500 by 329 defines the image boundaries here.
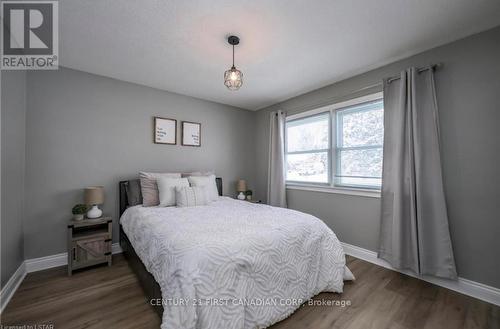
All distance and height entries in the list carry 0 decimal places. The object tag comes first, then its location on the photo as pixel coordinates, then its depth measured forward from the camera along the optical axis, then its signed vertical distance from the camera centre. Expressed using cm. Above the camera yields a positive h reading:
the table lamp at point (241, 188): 387 -45
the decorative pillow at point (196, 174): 323 -15
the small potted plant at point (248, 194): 397 -57
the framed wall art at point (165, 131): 323 +54
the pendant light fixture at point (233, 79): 189 +81
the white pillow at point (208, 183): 293 -27
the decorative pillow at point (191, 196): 260 -42
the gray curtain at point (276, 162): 371 +5
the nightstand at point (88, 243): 224 -91
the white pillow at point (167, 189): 261 -32
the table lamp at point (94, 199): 245 -42
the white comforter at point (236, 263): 123 -72
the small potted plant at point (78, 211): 237 -55
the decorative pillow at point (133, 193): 275 -39
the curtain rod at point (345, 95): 214 +101
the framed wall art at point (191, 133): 350 +55
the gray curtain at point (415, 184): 204 -19
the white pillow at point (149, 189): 266 -33
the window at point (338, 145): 267 +31
